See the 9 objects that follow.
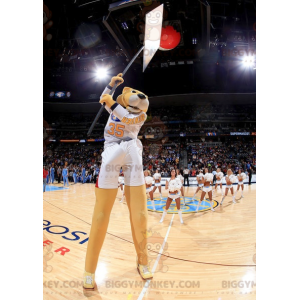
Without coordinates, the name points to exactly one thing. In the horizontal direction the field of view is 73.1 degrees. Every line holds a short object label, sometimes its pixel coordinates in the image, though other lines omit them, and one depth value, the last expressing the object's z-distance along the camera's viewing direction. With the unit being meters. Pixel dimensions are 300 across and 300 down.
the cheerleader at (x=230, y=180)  7.27
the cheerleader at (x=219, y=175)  7.84
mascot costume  2.34
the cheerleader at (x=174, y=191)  4.98
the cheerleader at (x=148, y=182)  6.30
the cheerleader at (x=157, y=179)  7.56
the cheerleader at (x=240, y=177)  8.07
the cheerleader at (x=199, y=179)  7.42
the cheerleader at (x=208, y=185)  6.29
